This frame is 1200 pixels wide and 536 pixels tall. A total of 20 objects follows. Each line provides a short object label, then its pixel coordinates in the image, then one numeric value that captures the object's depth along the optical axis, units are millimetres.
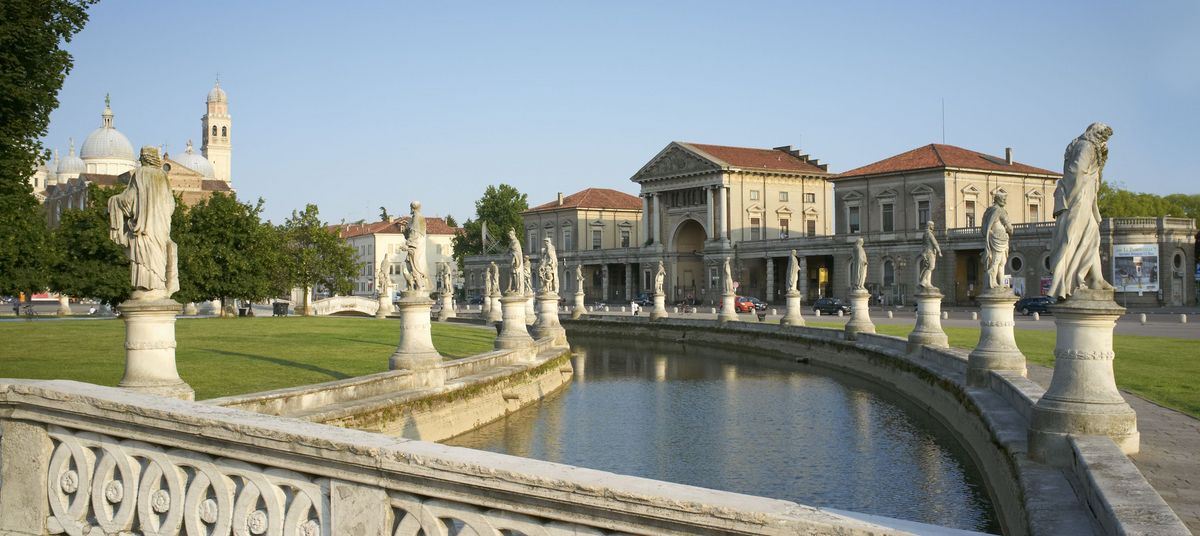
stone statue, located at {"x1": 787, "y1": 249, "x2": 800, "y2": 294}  38344
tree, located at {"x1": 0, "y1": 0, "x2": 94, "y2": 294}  18406
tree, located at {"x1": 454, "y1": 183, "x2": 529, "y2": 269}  114125
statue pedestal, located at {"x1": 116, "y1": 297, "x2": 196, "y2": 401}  10672
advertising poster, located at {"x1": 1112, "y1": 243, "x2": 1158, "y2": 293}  53125
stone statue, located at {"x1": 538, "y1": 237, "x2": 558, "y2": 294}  35969
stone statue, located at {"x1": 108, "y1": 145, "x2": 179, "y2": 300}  10477
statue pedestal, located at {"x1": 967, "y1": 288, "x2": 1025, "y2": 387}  16188
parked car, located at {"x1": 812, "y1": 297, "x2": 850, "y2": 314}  59209
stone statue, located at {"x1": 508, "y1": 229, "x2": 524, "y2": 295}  29188
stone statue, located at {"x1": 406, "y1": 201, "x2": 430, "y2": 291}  18703
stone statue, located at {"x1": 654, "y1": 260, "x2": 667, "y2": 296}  50922
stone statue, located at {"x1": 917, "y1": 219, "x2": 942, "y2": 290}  23578
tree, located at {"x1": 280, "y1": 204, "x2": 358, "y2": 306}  58688
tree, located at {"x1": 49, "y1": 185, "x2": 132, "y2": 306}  45844
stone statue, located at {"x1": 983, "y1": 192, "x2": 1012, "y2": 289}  16766
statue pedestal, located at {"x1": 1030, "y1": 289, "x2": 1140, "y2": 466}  9633
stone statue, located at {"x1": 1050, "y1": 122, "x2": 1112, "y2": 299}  9953
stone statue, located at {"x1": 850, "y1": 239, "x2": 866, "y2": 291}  30512
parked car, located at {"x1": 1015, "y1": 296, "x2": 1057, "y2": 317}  49625
